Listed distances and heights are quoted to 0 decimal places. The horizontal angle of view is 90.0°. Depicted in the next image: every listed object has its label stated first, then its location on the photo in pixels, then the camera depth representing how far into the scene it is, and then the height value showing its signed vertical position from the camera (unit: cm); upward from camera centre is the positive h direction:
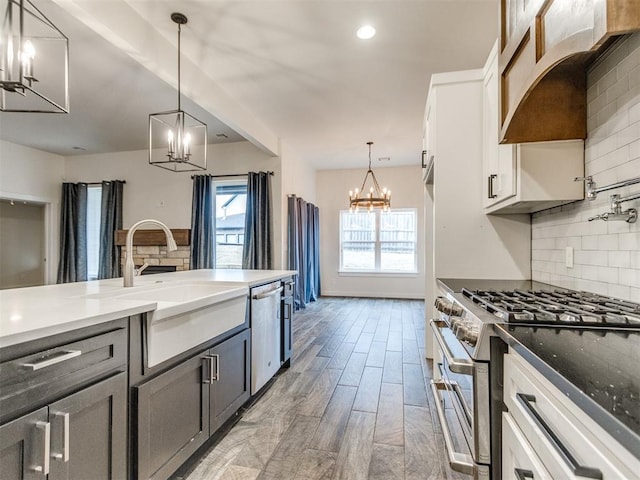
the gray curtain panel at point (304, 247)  550 -7
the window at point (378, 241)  712 +5
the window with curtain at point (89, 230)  568 +22
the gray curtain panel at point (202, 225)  525 +29
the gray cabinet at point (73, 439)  90 -63
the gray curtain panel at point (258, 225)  514 +29
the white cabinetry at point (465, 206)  235 +29
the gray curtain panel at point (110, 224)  565 +32
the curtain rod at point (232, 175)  536 +114
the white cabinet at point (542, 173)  169 +38
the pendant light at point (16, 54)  131 +80
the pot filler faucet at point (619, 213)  130 +13
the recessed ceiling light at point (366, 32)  255 +172
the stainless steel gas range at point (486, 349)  111 -39
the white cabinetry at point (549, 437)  57 -43
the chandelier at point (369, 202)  522 +69
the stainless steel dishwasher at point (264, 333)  233 -71
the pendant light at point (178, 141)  261 +151
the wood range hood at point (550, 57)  94 +72
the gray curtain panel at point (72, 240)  579 +4
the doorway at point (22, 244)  559 -4
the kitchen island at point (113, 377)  93 -51
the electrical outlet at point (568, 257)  180 -7
